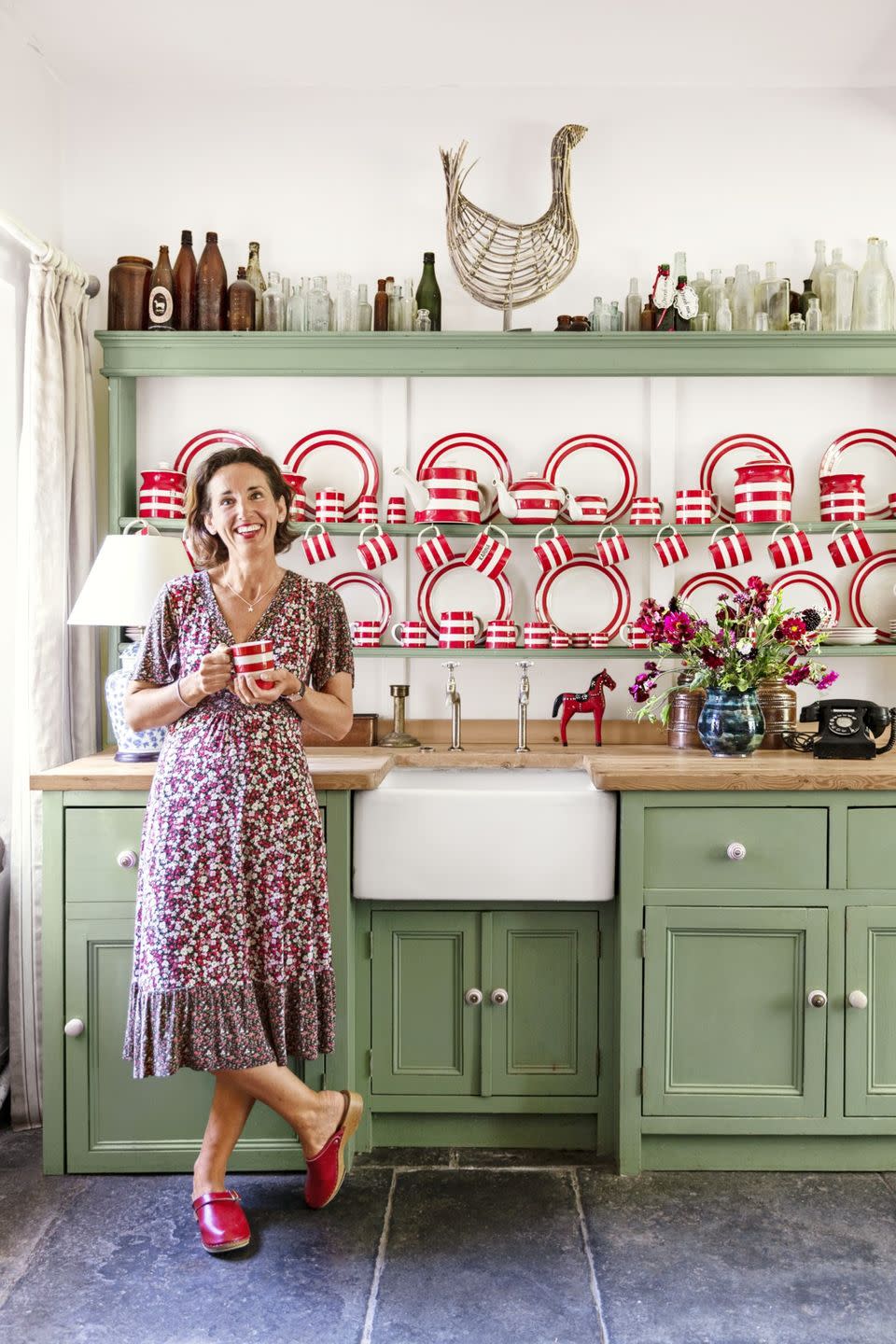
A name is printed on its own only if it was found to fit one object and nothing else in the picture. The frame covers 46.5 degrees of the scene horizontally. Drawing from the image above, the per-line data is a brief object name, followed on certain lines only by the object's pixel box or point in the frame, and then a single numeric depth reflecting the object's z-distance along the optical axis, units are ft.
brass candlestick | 10.11
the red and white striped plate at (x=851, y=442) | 10.50
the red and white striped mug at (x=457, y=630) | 10.17
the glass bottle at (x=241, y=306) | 10.08
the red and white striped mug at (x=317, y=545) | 10.19
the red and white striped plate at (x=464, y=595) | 10.61
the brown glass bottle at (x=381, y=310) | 10.27
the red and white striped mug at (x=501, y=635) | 10.18
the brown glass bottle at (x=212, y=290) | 10.15
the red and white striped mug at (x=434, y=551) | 10.22
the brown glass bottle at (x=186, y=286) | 10.14
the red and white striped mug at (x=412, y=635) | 10.26
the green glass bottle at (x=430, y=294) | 10.37
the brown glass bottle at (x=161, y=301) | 10.11
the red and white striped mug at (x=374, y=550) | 10.16
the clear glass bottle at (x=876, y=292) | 10.16
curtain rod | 8.95
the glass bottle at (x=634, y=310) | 10.17
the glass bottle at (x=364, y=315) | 10.20
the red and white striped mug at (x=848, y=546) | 10.18
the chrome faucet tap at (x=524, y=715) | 10.04
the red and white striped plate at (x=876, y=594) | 10.58
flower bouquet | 8.80
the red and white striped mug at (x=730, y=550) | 10.16
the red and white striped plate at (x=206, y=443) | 10.48
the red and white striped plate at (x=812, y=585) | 10.59
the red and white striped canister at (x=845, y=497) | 10.19
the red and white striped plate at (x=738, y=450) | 10.48
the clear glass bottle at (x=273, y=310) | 10.15
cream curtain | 9.24
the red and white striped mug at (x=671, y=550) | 10.18
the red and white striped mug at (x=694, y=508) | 10.17
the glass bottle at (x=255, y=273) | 10.18
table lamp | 8.60
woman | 6.77
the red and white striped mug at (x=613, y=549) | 10.15
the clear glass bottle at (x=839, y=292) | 10.20
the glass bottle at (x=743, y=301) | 10.30
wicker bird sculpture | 10.00
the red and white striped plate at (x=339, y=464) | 10.52
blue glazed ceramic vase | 8.79
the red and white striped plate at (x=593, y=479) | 10.52
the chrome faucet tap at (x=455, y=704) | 10.00
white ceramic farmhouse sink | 8.13
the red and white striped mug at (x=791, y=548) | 10.04
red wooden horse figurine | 10.08
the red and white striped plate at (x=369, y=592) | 10.59
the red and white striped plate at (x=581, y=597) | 10.62
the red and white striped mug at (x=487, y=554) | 10.11
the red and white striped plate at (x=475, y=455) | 10.51
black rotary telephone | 8.98
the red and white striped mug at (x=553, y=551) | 10.16
